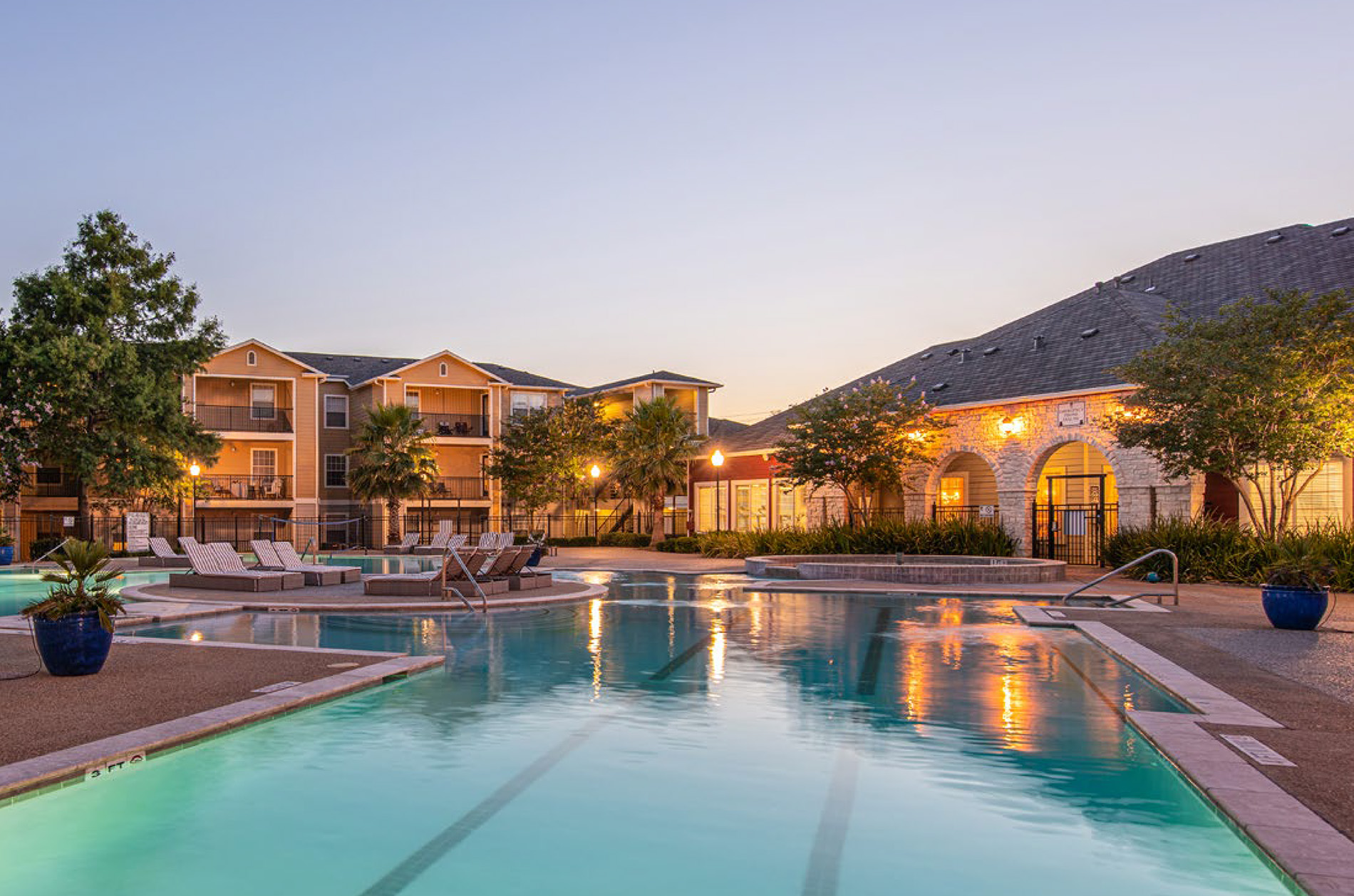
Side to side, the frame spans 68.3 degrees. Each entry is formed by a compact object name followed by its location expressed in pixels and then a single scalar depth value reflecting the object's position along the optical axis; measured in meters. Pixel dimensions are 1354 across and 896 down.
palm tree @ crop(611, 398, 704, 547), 37.22
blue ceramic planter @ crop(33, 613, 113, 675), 9.00
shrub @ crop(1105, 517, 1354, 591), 18.67
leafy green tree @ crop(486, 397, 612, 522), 42.25
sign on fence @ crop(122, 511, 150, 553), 29.67
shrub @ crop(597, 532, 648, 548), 40.25
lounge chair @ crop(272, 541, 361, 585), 19.83
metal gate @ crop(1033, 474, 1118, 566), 26.62
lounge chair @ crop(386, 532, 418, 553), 33.70
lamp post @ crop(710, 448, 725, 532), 30.90
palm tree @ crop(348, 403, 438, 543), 38.28
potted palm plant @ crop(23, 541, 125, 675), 9.01
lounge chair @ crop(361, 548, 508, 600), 16.83
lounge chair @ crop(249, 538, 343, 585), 19.62
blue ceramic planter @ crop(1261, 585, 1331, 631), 12.53
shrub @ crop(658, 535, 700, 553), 33.91
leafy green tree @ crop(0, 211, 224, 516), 28.72
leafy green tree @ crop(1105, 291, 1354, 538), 18.52
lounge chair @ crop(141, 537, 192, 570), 26.33
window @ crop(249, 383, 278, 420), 44.06
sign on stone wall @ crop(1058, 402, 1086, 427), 25.12
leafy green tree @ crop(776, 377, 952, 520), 27.28
